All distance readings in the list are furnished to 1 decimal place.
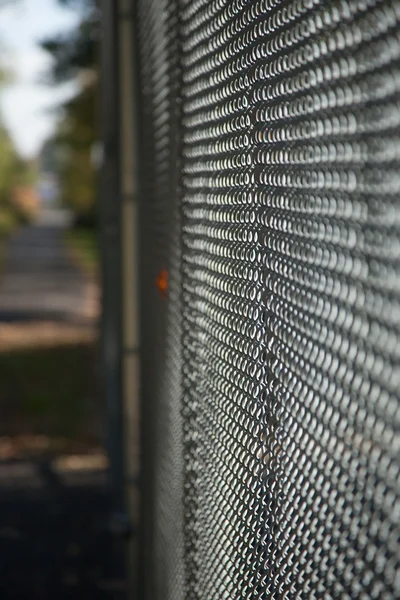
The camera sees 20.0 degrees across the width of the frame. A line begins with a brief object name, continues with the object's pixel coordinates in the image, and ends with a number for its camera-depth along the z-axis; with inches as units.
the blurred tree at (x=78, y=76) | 652.0
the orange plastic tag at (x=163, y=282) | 128.7
